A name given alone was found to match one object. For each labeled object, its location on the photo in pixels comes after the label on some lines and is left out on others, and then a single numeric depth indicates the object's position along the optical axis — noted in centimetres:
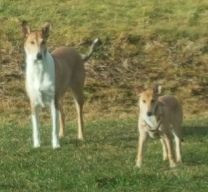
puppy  1138
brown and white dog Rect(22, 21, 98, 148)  1309
